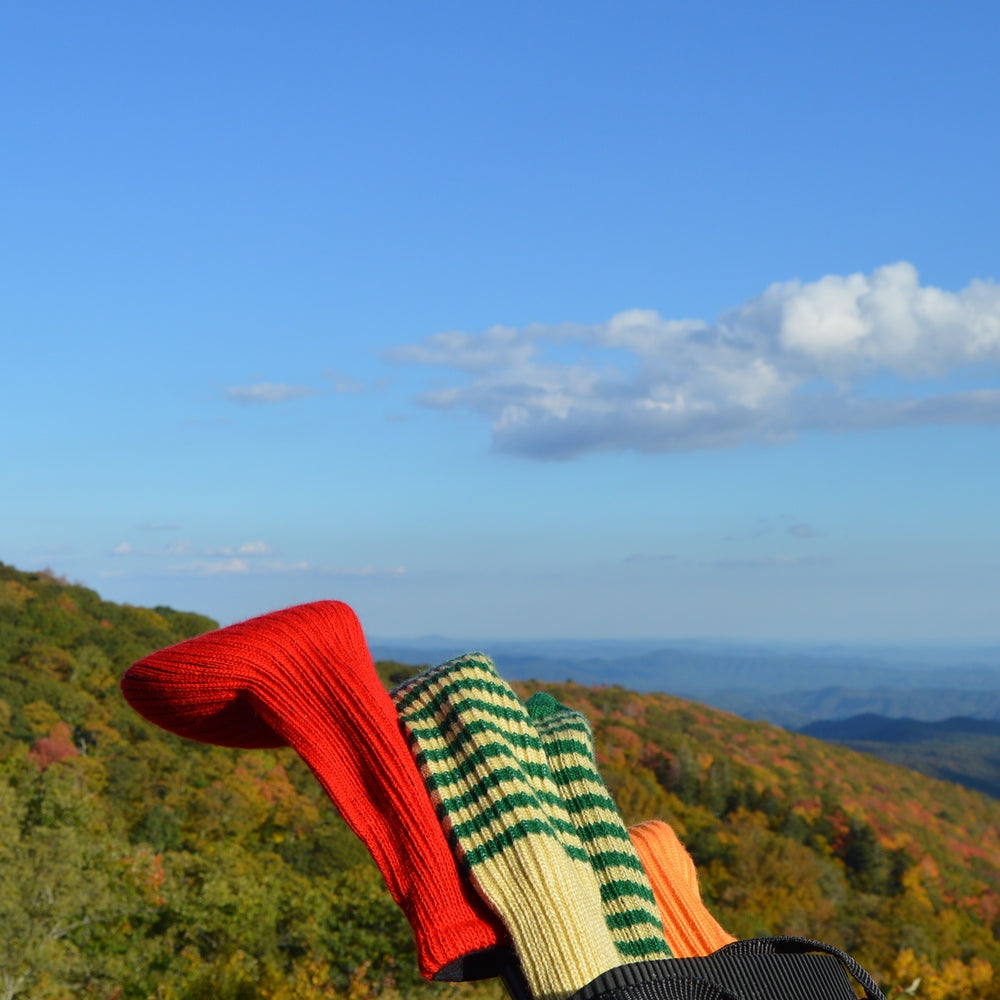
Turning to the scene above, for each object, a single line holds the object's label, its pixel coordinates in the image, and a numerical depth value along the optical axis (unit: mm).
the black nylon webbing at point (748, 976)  1210
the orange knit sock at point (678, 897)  1659
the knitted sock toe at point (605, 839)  1500
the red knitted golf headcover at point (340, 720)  1429
